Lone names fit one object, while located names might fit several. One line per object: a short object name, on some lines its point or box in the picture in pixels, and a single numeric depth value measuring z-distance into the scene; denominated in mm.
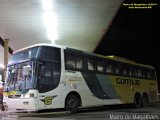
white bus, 6818
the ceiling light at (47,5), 9123
